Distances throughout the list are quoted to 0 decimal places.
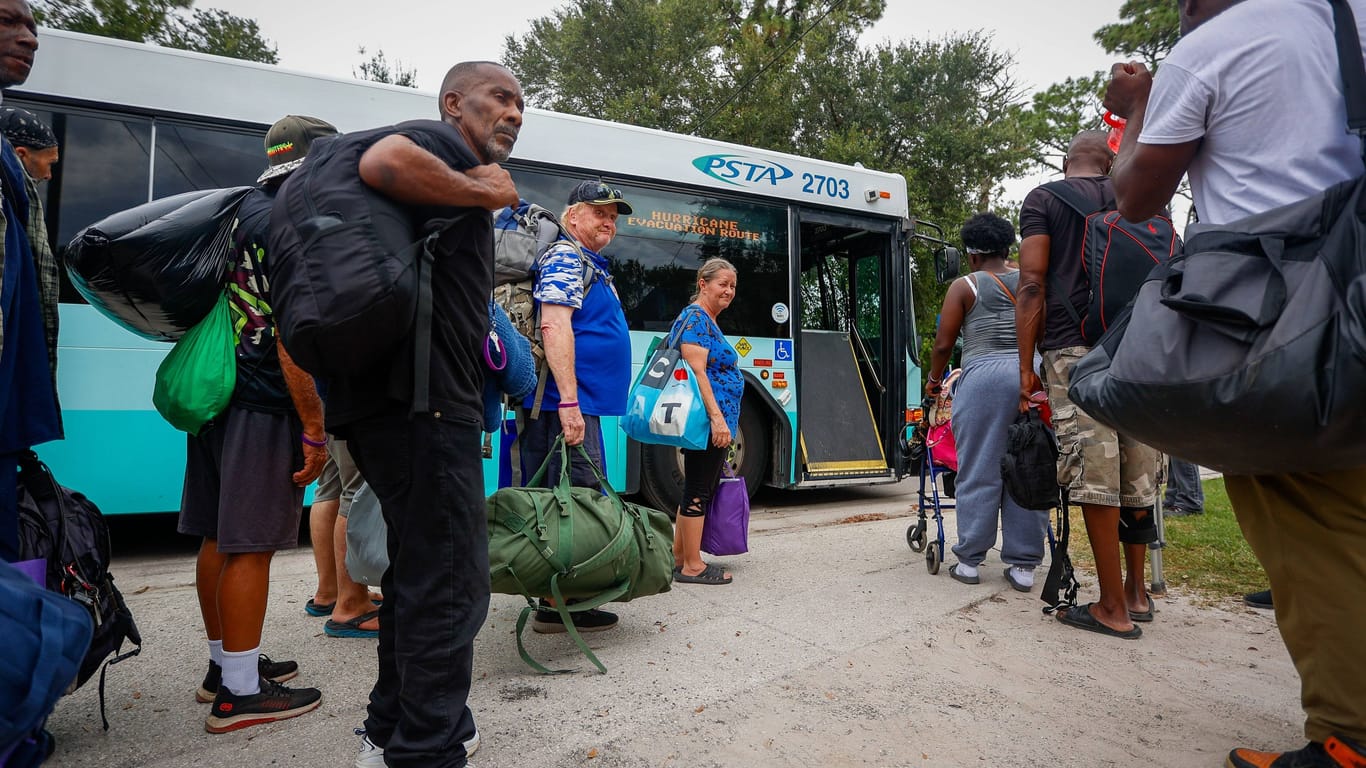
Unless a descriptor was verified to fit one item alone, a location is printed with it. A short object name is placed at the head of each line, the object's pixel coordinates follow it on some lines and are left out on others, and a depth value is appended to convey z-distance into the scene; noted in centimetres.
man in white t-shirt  172
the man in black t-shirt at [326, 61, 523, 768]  181
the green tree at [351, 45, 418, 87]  2230
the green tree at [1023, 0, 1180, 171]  2227
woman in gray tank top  414
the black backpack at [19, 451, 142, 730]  205
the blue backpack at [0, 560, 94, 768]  92
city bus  466
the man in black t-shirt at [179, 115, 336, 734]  238
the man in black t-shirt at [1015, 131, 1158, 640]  328
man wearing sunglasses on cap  319
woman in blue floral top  405
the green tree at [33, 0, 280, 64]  1478
